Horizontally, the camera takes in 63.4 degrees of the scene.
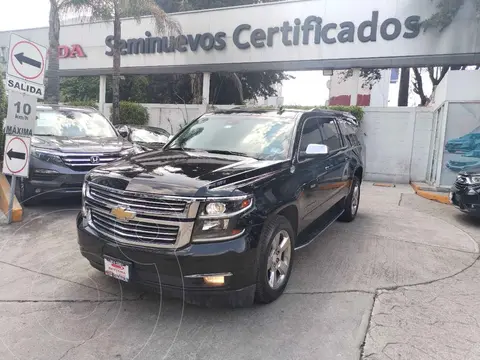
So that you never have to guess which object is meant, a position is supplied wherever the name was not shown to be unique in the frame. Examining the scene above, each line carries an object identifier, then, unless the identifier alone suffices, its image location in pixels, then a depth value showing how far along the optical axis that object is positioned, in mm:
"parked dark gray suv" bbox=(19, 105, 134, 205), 6297
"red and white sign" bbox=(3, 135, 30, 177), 5785
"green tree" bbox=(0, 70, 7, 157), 7439
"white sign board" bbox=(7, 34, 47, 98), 5531
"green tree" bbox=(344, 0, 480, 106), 11195
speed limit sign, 5695
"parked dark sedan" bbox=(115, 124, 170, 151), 9898
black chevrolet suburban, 3033
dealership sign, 12180
